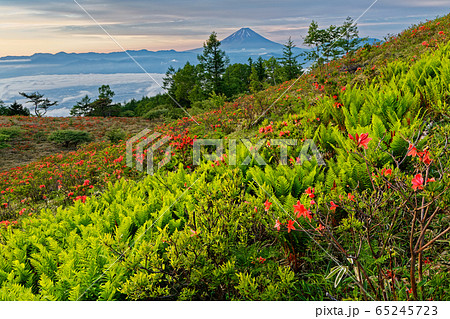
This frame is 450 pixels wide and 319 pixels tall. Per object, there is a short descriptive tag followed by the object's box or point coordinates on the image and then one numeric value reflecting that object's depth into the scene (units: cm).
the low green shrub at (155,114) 2616
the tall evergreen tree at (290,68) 3256
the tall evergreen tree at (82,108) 4697
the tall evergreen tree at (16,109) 3779
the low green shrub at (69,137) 1691
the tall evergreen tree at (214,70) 3002
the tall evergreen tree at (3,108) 4368
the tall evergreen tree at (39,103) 4597
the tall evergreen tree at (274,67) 2793
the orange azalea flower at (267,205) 212
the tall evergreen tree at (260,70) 4382
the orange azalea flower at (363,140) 170
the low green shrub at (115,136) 1500
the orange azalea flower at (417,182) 145
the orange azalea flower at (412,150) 164
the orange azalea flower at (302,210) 167
